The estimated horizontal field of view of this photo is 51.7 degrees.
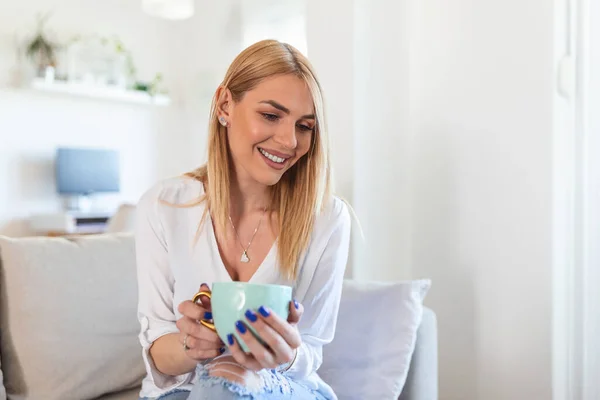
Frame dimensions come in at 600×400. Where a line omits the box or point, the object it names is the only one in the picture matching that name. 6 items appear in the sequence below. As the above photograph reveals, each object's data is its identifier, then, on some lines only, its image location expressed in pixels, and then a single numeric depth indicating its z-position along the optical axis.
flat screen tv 4.55
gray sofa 1.43
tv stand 4.29
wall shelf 4.43
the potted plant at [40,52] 4.45
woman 1.11
